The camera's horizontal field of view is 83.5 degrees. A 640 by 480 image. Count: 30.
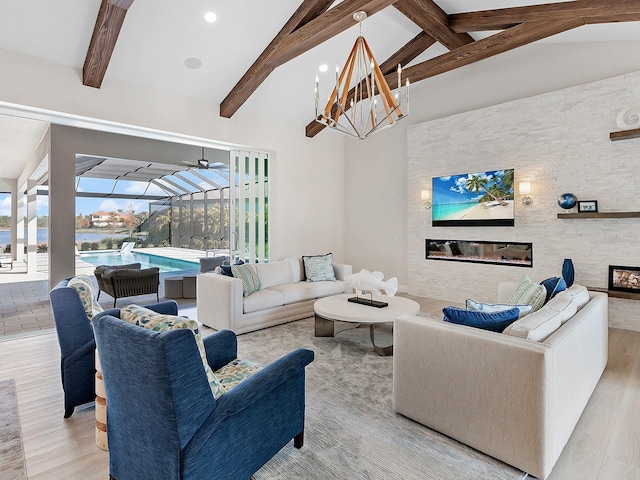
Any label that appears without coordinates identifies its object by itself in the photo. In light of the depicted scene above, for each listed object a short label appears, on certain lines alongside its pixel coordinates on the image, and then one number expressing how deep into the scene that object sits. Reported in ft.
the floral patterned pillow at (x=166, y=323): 4.81
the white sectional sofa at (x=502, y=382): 5.91
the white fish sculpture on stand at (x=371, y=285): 12.60
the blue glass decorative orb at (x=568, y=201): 15.17
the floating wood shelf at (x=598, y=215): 13.65
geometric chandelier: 10.74
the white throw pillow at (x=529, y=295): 8.76
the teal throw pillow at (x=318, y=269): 17.85
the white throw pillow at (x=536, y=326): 6.42
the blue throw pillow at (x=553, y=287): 9.36
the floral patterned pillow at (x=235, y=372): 6.44
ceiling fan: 23.38
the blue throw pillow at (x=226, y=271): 15.14
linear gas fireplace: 17.01
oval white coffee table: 11.33
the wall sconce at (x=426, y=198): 20.31
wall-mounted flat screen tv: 17.48
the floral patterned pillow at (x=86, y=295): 8.01
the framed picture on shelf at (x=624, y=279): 14.02
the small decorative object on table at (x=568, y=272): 14.99
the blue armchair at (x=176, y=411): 4.37
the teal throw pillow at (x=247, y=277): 14.76
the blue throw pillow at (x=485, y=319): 7.05
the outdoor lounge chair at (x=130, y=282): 17.88
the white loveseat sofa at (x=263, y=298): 13.65
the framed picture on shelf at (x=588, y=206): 14.69
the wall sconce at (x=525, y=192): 16.66
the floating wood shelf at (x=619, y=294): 13.83
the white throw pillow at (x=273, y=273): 16.41
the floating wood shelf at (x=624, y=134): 13.53
